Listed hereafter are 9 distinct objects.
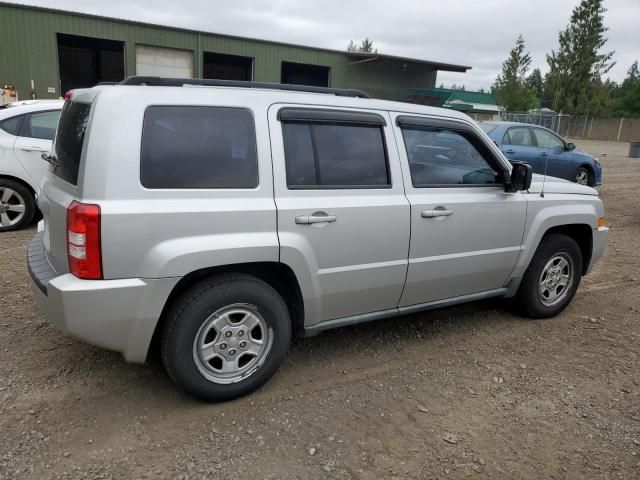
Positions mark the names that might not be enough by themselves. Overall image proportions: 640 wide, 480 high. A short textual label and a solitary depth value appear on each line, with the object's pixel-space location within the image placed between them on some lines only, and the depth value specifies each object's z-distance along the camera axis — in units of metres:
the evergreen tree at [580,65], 39.97
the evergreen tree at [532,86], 37.60
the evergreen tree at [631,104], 58.88
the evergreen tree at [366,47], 55.53
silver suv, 2.68
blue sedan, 11.30
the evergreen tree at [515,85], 35.19
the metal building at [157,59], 19.67
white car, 6.70
